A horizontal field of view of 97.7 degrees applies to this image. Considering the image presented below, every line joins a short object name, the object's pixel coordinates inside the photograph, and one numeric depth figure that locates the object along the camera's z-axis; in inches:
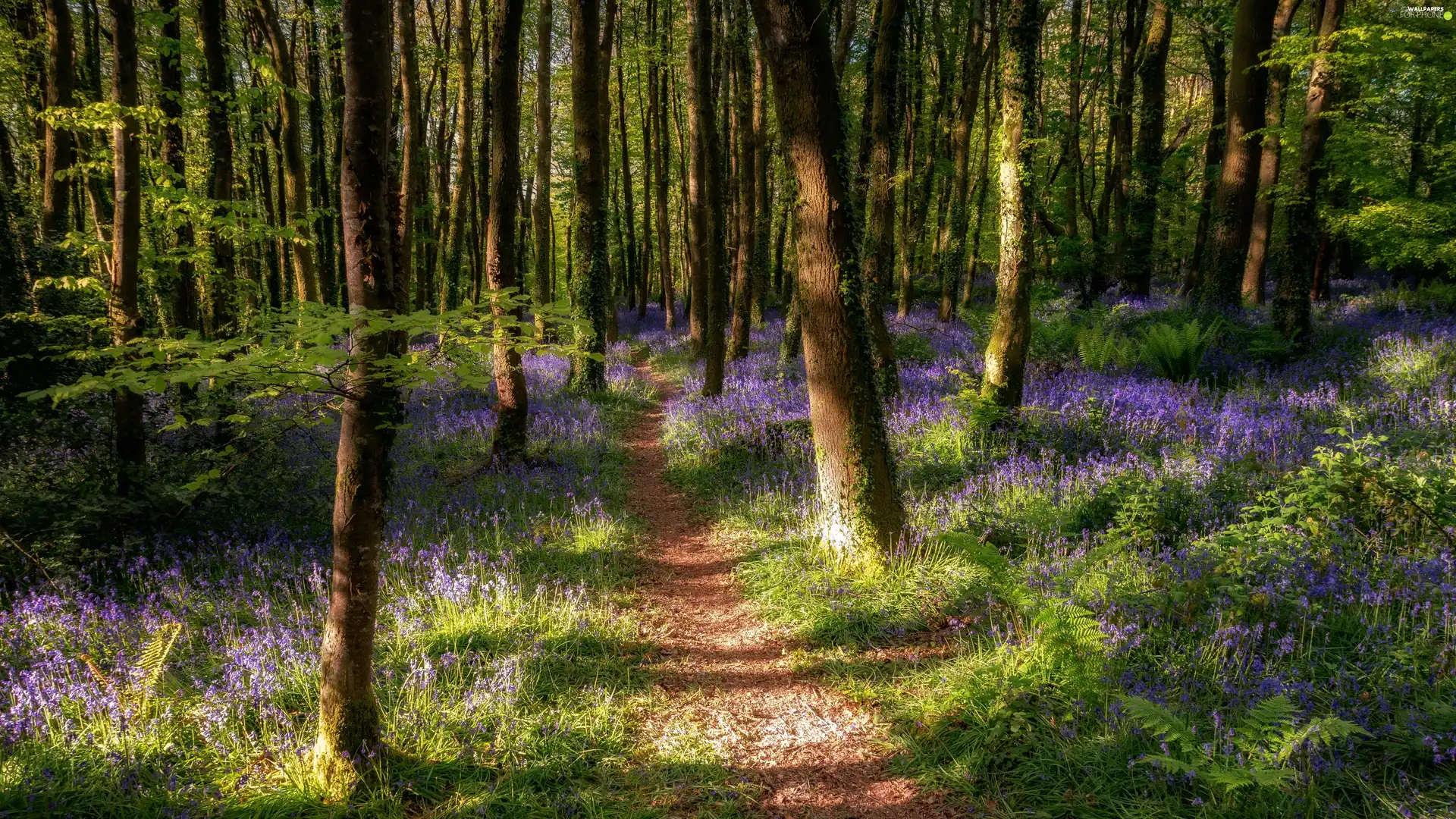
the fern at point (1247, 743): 102.4
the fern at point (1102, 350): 420.5
